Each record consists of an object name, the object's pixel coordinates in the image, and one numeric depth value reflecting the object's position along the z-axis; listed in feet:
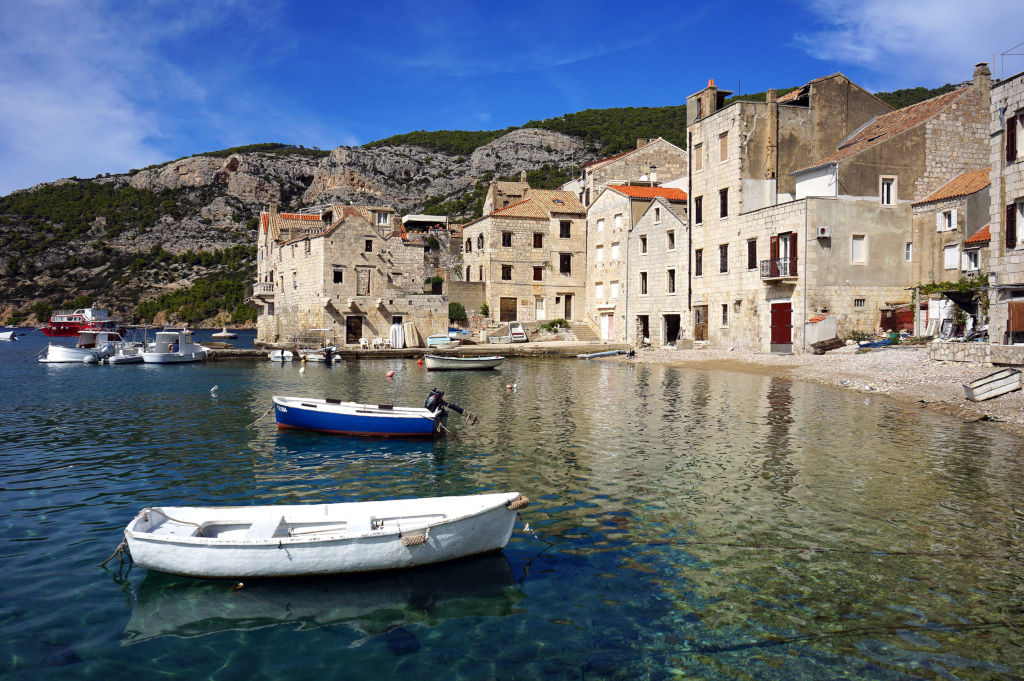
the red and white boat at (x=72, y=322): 259.88
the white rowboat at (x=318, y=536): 25.46
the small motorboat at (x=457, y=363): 123.65
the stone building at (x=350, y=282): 166.09
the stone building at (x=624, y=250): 150.00
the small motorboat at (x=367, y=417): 57.31
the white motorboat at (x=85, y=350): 147.23
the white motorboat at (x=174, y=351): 147.13
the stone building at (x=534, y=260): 180.65
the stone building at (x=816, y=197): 111.45
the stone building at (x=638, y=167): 183.83
